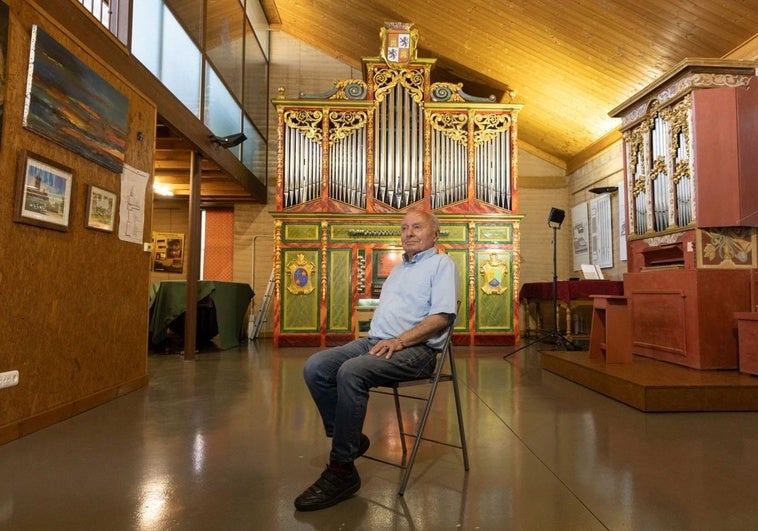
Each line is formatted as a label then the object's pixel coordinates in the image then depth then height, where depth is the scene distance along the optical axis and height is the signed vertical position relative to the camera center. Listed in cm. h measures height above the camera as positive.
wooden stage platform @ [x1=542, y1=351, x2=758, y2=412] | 308 -57
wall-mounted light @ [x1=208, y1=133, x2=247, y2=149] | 569 +179
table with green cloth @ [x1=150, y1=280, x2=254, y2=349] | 617 -16
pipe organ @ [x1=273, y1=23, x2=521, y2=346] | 718 +156
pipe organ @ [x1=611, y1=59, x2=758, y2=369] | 394 +75
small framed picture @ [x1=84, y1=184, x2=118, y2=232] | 305 +54
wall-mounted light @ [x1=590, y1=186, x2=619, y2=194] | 710 +160
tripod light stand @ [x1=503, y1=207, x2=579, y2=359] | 561 -44
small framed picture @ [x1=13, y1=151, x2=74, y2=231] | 246 +53
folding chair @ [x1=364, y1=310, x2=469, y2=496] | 180 -41
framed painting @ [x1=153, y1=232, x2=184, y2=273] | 874 +78
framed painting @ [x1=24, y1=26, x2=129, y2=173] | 254 +109
